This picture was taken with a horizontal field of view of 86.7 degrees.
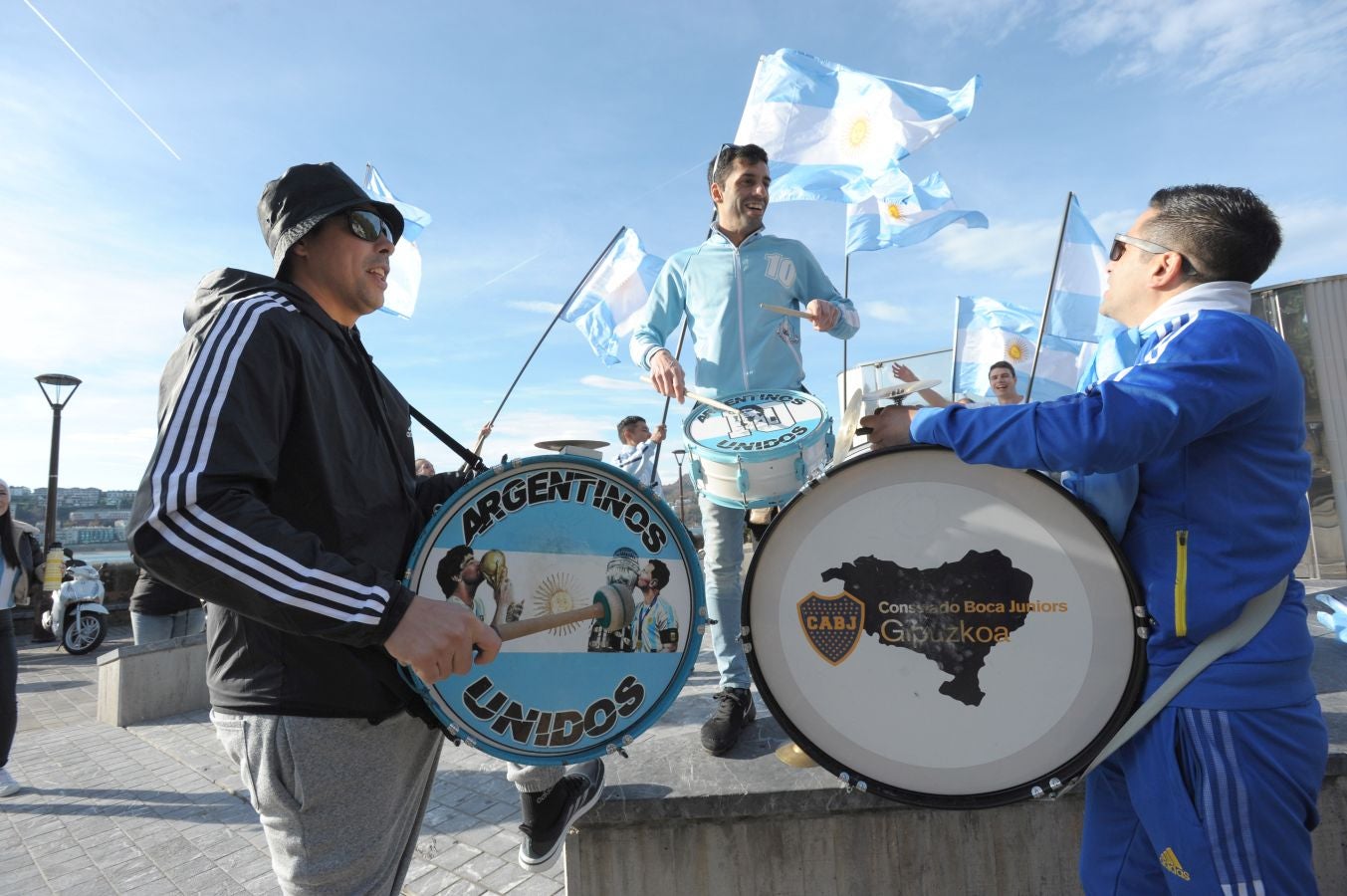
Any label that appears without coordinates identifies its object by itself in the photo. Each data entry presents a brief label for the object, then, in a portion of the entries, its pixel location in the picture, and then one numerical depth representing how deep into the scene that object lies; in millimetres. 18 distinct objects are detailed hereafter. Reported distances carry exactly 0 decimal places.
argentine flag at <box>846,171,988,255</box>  7516
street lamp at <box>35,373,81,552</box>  12023
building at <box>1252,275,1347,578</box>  8078
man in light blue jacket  2986
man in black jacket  1285
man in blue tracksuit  1518
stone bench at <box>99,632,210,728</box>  6082
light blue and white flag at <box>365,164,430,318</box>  9484
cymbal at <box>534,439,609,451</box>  1963
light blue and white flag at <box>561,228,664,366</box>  10961
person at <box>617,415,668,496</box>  8172
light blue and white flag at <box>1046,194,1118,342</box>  8125
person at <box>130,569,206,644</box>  6105
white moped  10133
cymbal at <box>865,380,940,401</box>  1962
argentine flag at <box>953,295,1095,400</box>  11875
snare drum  2547
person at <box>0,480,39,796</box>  4566
